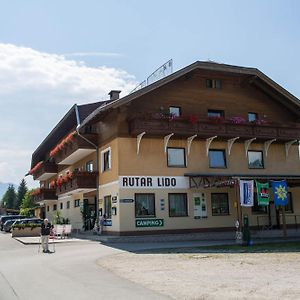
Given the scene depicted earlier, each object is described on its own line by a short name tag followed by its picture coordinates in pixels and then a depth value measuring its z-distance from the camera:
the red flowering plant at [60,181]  34.84
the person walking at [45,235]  20.34
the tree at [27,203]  78.30
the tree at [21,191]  113.00
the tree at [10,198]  120.05
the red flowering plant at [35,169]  45.97
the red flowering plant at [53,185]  39.19
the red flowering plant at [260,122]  29.75
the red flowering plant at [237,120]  29.24
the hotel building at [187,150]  26.94
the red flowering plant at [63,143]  32.21
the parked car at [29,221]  38.25
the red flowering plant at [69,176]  31.63
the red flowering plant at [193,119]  27.64
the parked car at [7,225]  45.50
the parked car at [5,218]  49.46
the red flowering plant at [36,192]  44.94
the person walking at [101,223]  28.95
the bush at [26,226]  35.20
